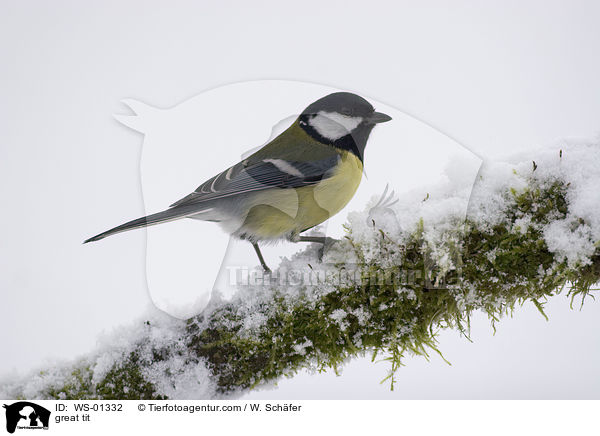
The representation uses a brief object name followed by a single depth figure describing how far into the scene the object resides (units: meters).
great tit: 3.82
